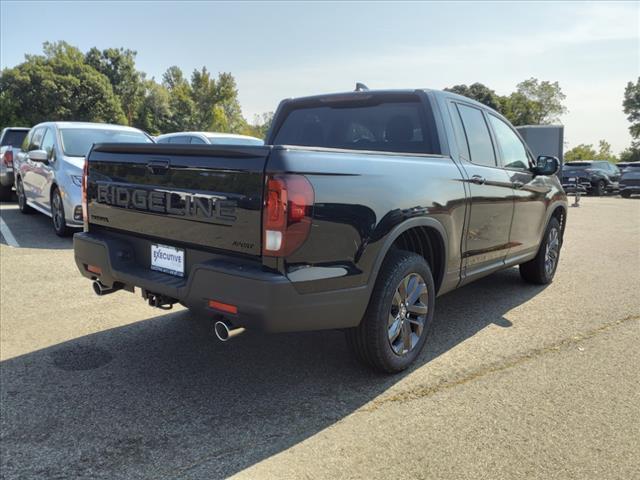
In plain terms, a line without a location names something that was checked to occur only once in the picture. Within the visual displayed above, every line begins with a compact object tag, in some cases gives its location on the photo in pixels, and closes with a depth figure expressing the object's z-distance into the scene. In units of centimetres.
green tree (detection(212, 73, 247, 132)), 5906
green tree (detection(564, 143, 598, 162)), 6097
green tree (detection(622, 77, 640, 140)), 5356
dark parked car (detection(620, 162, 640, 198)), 2270
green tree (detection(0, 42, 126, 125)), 4672
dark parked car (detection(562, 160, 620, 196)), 2414
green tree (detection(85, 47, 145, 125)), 6300
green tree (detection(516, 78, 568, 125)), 5508
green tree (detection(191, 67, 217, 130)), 5906
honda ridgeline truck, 261
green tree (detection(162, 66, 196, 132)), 6047
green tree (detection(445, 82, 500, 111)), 5742
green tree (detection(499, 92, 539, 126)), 5469
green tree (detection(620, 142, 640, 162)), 5572
